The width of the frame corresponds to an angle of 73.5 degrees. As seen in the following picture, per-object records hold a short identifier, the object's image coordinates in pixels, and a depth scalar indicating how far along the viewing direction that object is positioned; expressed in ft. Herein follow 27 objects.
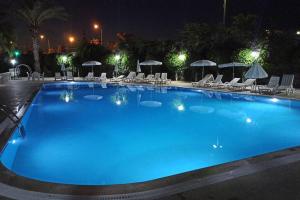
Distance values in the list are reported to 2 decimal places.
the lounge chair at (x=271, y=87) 29.98
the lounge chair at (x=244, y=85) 33.13
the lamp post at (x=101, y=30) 93.72
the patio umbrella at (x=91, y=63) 54.68
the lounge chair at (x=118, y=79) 51.49
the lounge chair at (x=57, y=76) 53.66
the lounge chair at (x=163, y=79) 44.51
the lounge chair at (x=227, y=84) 34.70
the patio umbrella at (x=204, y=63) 39.82
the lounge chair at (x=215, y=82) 37.34
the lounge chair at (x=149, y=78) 46.36
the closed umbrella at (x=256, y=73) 30.35
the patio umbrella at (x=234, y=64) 36.42
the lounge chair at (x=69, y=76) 54.91
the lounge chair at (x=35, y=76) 53.68
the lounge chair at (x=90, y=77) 53.74
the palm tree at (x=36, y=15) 58.79
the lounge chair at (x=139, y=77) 48.86
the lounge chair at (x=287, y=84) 28.91
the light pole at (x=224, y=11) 55.24
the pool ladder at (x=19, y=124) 16.28
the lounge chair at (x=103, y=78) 52.79
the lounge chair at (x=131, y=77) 49.71
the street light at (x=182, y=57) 47.61
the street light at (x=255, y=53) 35.22
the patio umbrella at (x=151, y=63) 47.35
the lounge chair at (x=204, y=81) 38.66
